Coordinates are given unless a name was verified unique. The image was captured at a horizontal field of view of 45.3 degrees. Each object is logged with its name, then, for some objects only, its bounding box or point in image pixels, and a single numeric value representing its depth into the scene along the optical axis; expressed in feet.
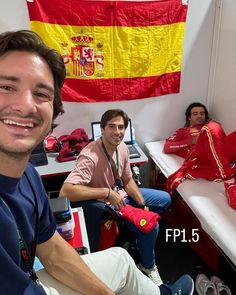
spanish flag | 7.57
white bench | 5.19
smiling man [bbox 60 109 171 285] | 5.83
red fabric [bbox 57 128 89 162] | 7.87
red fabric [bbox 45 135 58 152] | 8.29
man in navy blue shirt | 2.68
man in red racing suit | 6.75
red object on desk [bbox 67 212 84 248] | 4.25
